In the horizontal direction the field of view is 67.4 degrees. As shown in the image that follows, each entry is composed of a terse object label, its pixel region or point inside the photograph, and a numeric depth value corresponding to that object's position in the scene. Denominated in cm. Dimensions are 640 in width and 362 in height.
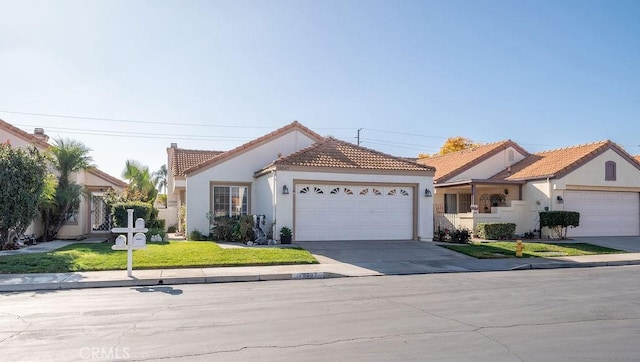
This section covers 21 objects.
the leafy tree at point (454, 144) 5247
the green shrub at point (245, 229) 1956
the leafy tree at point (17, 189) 1597
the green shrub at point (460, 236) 2133
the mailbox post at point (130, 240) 1191
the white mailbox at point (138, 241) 1198
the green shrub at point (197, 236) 2128
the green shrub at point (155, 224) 2135
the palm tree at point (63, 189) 2070
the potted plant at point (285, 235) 1875
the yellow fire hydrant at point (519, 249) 1727
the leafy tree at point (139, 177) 3161
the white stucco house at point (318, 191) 1956
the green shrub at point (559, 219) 2319
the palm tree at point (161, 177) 6991
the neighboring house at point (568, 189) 2458
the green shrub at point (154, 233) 2009
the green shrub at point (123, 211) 1966
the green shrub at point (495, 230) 2334
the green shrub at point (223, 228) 2064
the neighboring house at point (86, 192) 2126
